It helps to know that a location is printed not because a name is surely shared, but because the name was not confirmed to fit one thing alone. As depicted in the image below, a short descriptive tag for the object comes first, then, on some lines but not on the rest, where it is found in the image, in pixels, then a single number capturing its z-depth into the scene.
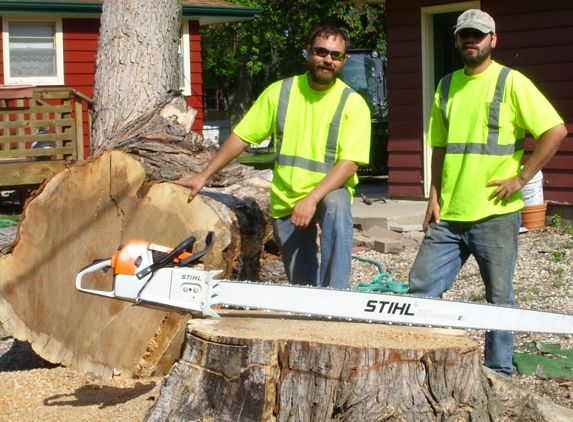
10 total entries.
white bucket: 9.18
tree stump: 3.52
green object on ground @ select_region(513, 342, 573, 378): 4.96
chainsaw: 3.71
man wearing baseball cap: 4.16
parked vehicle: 15.84
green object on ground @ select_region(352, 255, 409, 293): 6.55
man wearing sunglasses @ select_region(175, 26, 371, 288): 4.36
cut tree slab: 4.65
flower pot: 9.25
